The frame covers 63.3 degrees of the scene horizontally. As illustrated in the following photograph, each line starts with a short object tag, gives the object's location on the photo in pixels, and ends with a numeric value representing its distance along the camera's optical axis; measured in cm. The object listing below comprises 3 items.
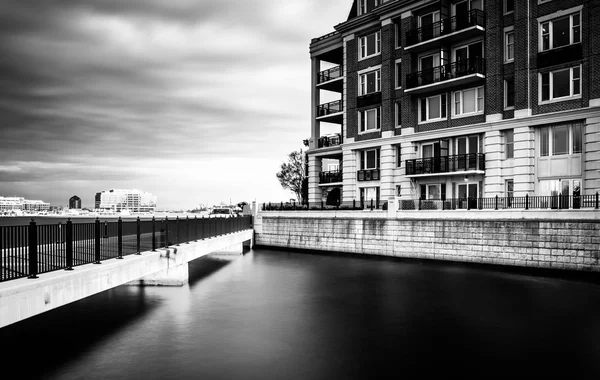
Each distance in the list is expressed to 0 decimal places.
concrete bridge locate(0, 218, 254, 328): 932
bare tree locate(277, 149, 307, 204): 6294
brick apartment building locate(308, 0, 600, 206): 2842
